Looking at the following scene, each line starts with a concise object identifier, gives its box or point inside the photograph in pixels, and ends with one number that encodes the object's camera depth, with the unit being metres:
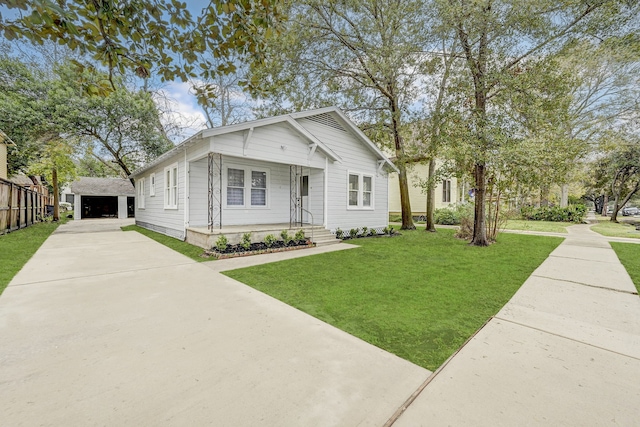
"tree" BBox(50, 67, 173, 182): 15.37
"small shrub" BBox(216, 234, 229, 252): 7.35
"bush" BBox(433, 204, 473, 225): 18.53
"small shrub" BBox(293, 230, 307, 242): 9.07
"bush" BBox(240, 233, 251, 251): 7.84
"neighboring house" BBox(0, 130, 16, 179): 14.22
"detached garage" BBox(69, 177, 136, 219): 25.16
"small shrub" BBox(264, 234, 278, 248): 8.32
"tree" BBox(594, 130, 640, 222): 17.98
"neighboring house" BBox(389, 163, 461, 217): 20.47
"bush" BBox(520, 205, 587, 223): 19.87
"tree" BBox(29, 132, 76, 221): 15.67
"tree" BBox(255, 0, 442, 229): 10.27
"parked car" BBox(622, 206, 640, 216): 39.88
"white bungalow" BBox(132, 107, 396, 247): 8.88
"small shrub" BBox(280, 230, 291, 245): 8.77
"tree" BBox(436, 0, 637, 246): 7.59
